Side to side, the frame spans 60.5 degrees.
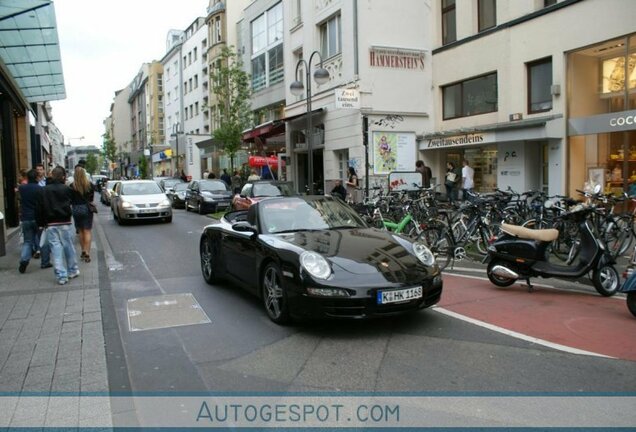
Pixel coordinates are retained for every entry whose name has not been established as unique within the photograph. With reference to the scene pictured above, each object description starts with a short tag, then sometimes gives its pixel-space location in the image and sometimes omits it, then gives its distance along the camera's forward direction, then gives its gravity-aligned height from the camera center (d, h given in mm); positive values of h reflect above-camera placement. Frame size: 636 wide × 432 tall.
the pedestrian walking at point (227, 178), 28141 +276
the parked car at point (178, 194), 26188 -435
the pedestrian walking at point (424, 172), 19016 +229
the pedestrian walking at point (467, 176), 18000 +43
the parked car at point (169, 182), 29302 +174
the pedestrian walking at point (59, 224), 8383 -557
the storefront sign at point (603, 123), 13672 +1336
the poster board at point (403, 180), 18234 -24
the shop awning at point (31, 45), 13084 +4157
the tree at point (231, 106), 29422 +4298
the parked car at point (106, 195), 29467 -445
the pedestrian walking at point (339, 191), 16812 -312
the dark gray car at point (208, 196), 21641 -476
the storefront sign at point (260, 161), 26703 +1077
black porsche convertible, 5344 -881
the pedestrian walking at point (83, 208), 10734 -406
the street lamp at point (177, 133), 48244 +4945
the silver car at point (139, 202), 17594 -524
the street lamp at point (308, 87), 16422 +2984
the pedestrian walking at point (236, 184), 23941 -16
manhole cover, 6152 -1540
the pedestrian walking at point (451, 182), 18484 -142
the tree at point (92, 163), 121838 +5466
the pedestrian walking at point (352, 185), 17656 -148
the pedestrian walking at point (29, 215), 9744 -470
